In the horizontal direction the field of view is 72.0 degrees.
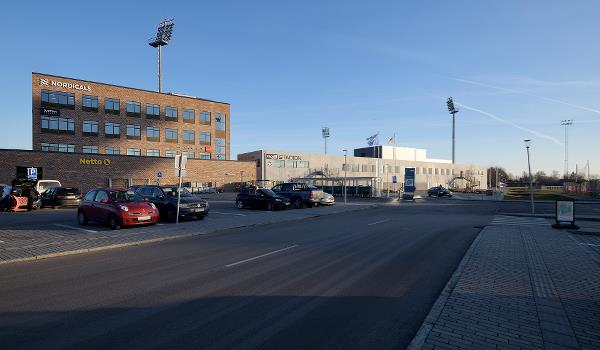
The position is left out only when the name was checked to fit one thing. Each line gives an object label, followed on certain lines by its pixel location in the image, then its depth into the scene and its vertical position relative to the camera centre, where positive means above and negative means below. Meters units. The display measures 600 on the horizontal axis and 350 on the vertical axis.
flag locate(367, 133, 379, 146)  69.69 +6.91
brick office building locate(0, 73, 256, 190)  48.16 +6.46
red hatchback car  15.96 -1.14
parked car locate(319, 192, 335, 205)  31.42 -1.49
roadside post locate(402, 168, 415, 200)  43.41 -0.39
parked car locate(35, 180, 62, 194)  30.08 -0.34
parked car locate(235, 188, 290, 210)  27.45 -1.30
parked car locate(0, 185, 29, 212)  25.12 -1.26
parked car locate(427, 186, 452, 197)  56.25 -1.62
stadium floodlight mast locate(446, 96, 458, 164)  96.75 +16.61
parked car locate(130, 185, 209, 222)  19.33 -1.07
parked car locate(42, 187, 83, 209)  27.99 -1.19
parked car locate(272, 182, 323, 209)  30.25 -1.01
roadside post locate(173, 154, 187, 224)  18.08 +0.76
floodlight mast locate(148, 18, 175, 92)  72.69 +26.01
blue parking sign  35.41 +0.73
